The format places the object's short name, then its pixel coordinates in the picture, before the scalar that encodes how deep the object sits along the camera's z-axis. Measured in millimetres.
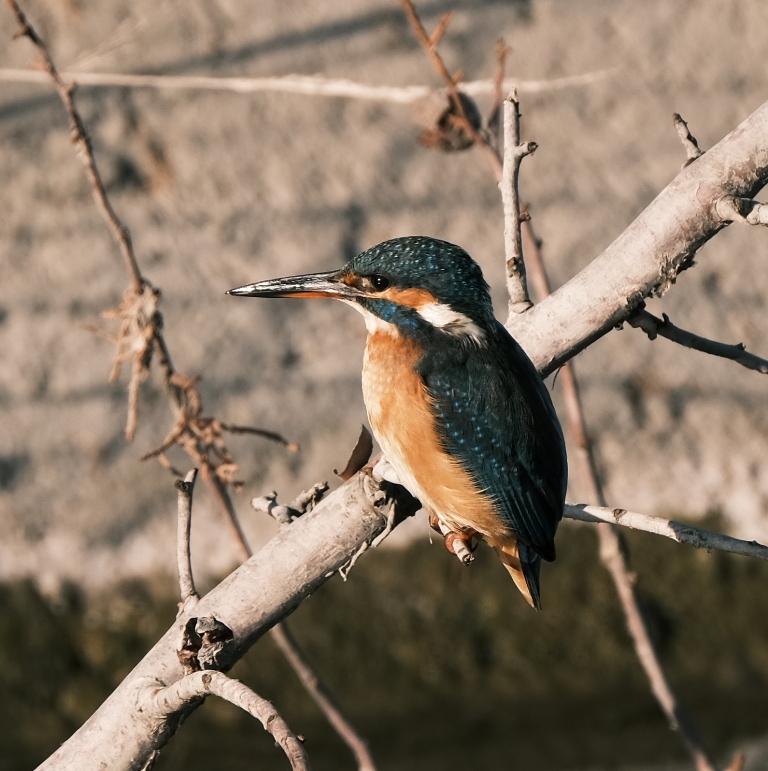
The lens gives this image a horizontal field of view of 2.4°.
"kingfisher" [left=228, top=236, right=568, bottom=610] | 5745
